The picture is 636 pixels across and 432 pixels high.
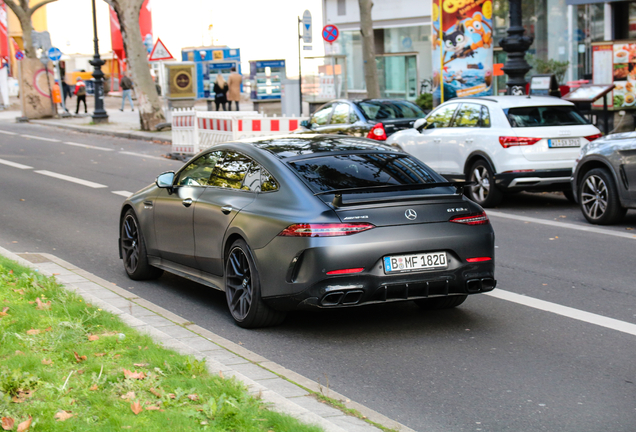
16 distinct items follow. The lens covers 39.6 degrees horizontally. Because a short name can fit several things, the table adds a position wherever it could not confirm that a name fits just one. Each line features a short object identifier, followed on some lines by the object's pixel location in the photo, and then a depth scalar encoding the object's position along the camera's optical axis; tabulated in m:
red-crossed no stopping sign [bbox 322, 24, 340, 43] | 26.86
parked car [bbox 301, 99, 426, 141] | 16.48
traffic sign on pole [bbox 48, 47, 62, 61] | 40.62
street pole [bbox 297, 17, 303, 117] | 28.75
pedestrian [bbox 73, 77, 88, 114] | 42.76
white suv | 12.59
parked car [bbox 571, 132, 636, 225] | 10.84
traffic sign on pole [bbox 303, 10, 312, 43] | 27.10
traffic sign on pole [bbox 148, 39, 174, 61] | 29.32
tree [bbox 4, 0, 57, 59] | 42.81
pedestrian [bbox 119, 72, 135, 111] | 43.58
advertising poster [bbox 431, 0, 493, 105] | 23.44
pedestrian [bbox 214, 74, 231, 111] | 33.75
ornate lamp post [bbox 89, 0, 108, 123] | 36.06
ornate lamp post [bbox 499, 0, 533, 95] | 18.48
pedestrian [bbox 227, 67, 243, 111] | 34.56
